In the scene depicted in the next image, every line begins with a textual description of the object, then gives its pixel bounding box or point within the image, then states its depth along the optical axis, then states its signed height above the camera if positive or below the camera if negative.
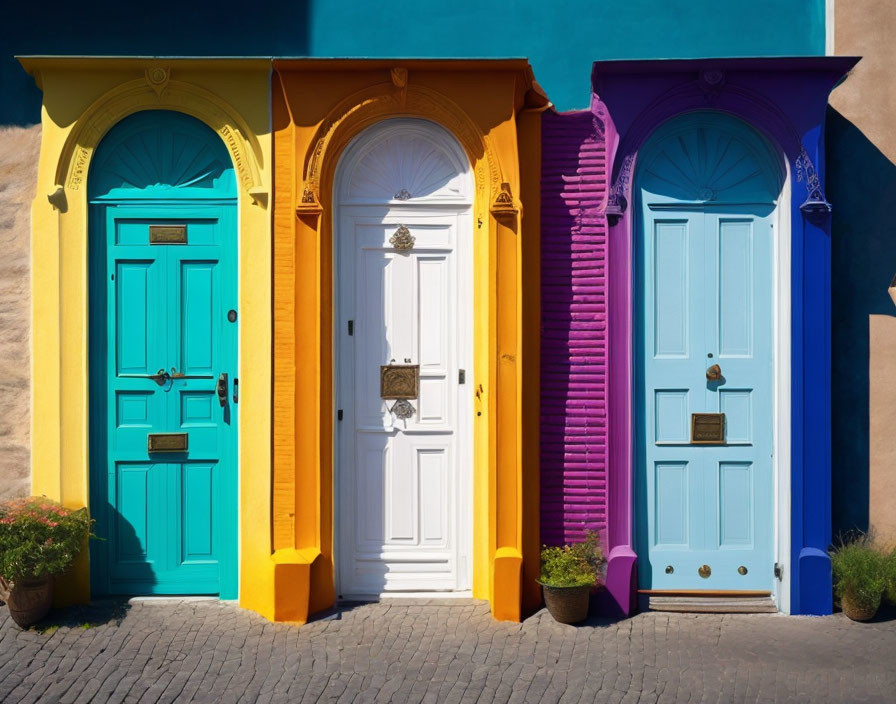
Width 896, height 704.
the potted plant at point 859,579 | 5.82 -1.44
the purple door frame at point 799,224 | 6.00 +0.88
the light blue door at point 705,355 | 6.18 +0.01
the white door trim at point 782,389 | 6.05 -0.22
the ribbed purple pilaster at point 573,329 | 6.21 +0.20
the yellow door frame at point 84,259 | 6.11 +0.68
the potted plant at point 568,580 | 5.84 -1.44
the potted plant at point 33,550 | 5.64 -1.18
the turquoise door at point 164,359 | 6.20 +0.01
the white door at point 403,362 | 6.22 -0.08
